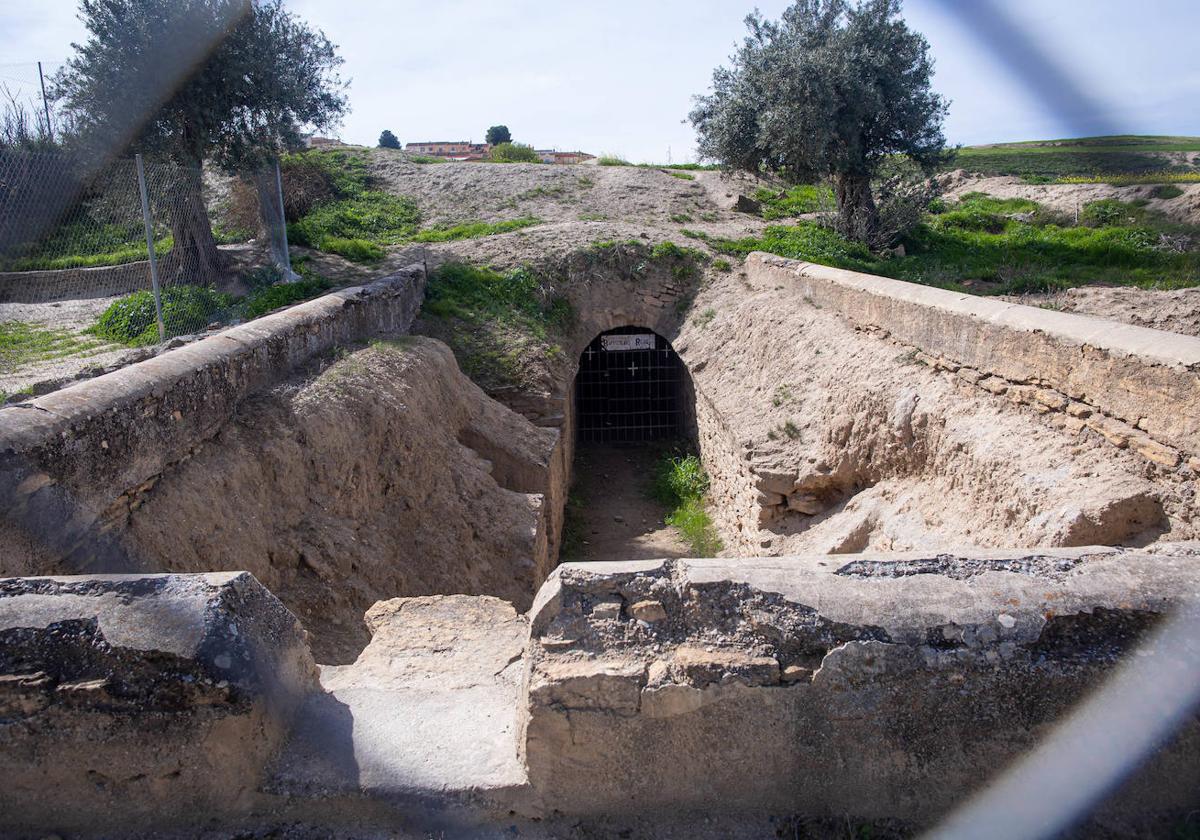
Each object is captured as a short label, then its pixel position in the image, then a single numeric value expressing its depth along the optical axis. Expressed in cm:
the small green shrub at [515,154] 2587
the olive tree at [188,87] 1022
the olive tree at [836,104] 1291
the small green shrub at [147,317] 755
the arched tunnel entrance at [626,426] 1047
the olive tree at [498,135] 5086
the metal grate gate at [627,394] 1337
